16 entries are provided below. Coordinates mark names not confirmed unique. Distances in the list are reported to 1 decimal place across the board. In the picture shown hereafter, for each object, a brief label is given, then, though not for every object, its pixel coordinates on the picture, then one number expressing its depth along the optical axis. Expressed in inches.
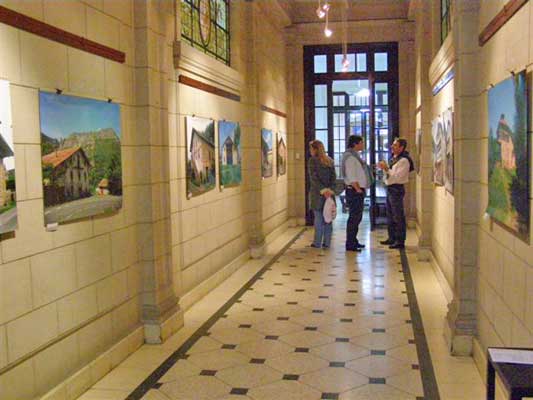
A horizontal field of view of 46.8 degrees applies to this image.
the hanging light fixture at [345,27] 470.0
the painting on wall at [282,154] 480.4
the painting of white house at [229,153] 310.3
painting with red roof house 152.0
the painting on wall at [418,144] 377.7
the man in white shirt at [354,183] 396.8
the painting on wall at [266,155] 398.9
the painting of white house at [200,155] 259.4
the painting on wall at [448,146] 234.2
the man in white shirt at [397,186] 385.7
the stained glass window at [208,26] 272.2
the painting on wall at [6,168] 131.1
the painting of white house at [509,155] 127.1
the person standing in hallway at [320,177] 400.2
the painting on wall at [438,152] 274.9
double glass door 522.9
